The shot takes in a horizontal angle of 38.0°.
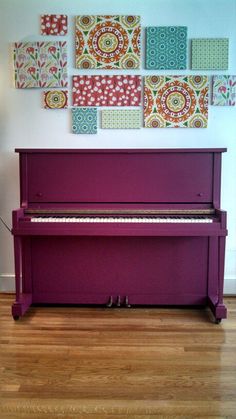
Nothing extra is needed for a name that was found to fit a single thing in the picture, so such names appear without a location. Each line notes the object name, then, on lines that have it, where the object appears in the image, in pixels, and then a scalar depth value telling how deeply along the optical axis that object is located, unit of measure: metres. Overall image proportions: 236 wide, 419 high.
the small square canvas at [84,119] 2.88
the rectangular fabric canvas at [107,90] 2.86
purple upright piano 2.42
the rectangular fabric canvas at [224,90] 2.84
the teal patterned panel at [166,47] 2.80
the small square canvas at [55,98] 2.88
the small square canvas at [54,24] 2.82
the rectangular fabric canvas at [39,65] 2.86
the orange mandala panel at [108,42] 2.81
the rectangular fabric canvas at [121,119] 2.88
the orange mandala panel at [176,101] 2.85
